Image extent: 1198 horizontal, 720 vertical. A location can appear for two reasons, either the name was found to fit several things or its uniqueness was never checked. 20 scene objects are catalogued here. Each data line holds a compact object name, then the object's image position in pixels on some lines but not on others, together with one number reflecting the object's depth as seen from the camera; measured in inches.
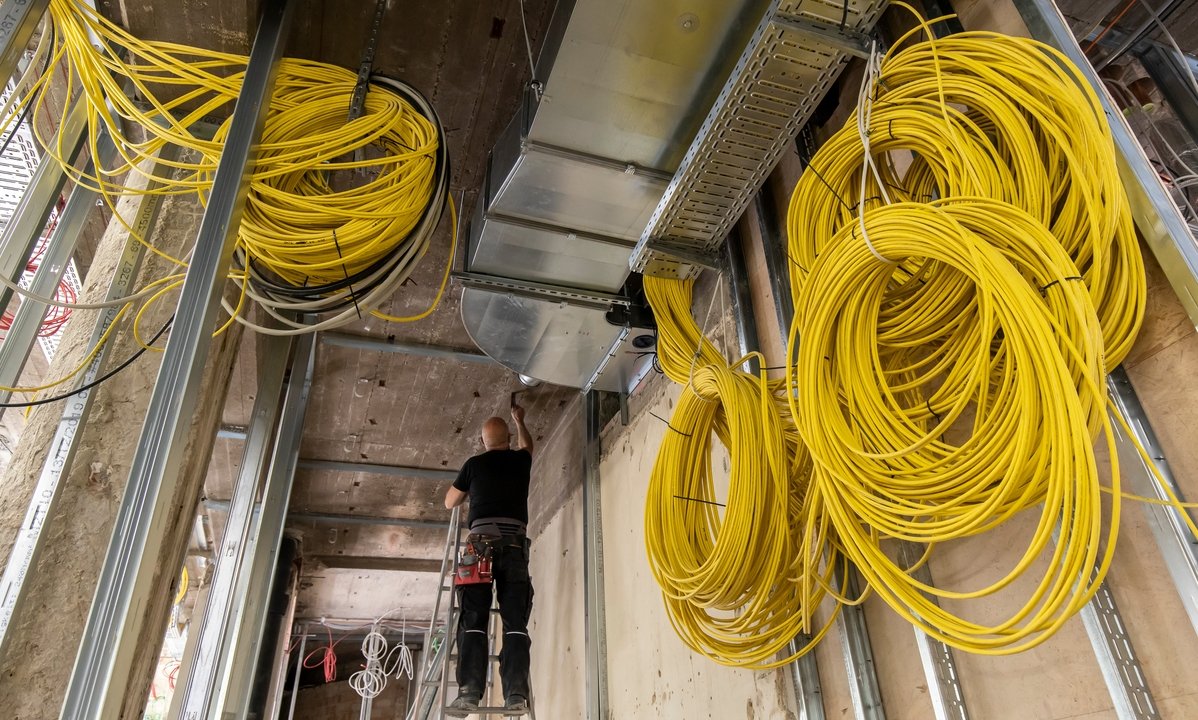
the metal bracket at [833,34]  62.6
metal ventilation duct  69.3
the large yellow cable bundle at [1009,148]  44.4
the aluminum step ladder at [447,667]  144.9
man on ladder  125.9
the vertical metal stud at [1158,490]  41.7
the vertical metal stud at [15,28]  58.3
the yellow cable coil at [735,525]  68.5
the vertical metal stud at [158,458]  45.1
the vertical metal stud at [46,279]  77.5
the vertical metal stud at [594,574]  123.0
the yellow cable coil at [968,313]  41.3
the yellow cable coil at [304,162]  75.7
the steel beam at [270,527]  125.2
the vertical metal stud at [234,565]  118.0
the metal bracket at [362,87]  84.3
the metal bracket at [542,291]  114.0
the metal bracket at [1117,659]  43.7
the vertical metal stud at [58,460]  63.5
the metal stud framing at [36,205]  75.9
